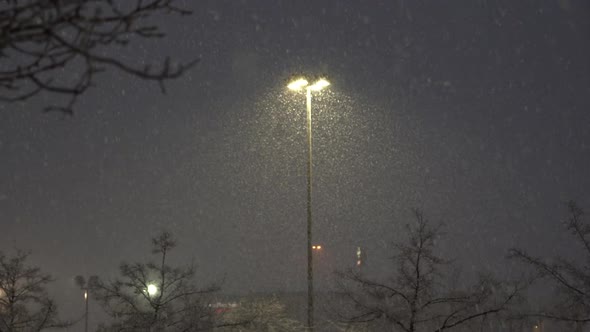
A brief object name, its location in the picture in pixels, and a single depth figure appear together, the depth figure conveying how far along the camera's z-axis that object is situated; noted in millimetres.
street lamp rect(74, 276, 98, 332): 40431
